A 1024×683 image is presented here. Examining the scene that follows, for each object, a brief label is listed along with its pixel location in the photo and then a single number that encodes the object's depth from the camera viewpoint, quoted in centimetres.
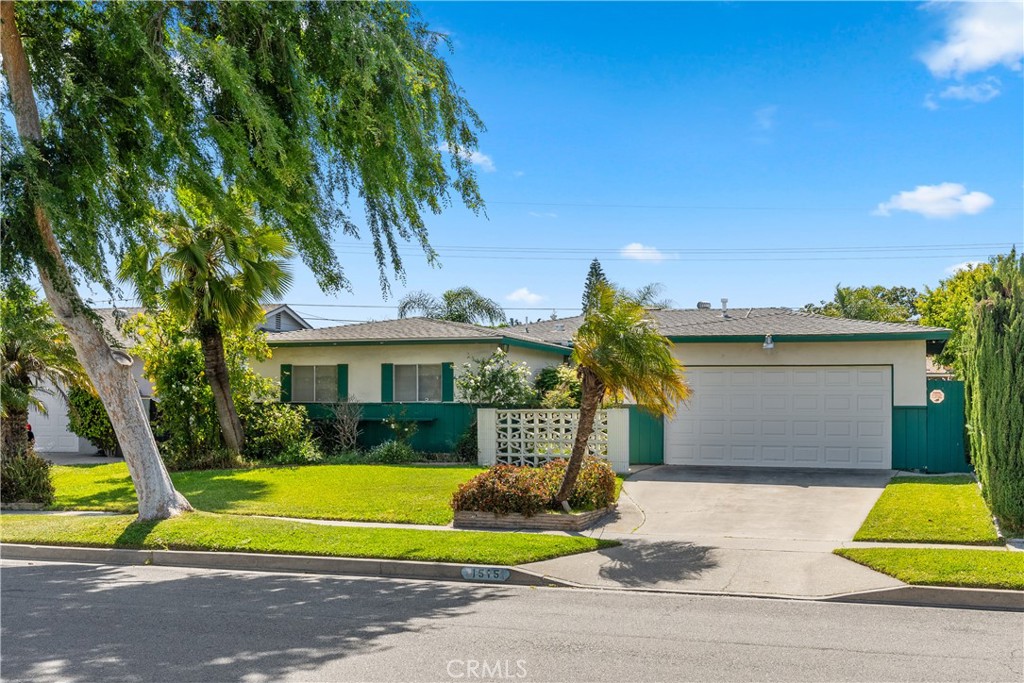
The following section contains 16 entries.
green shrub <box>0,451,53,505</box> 1474
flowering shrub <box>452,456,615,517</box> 1203
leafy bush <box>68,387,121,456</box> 2191
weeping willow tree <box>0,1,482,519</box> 961
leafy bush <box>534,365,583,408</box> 1861
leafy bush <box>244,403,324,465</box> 1972
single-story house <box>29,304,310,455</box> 2436
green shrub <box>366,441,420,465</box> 1939
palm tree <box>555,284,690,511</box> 1142
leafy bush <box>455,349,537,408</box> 1914
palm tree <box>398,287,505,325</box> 3606
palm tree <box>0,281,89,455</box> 1557
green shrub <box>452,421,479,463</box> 1941
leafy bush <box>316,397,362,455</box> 2097
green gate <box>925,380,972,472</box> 1677
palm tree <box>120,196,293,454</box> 1827
